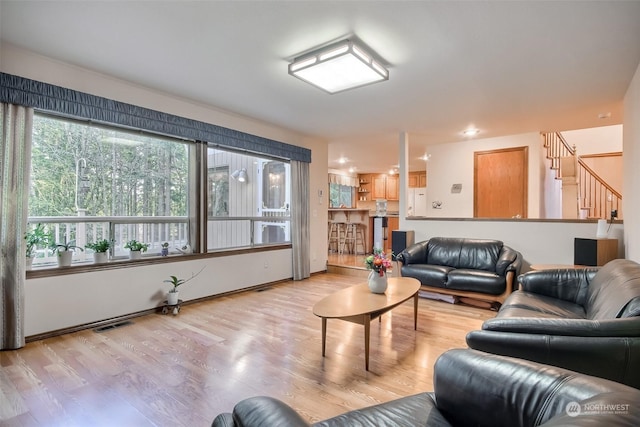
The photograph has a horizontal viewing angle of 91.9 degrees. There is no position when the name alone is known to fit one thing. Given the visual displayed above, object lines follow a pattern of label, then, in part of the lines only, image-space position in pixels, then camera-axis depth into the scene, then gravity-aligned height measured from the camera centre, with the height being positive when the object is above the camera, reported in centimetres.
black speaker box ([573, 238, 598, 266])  361 -47
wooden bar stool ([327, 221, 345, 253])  838 -57
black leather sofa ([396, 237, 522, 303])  387 -76
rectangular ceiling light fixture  256 +131
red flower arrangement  293 -47
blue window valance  270 +107
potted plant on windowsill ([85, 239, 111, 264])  328 -39
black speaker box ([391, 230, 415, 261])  521 -46
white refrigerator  936 +37
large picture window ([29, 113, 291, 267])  308 +29
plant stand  364 -112
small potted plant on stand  366 -99
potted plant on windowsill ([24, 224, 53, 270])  283 -24
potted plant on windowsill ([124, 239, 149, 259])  359 -40
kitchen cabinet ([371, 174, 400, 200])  1025 +88
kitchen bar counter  820 -10
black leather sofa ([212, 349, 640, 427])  75 -58
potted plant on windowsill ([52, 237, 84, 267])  304 -39
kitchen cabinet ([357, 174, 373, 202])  1062 +90
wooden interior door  550 +55
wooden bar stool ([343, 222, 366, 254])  818 -64
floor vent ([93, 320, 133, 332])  312 -117
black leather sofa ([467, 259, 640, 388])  141 -62
